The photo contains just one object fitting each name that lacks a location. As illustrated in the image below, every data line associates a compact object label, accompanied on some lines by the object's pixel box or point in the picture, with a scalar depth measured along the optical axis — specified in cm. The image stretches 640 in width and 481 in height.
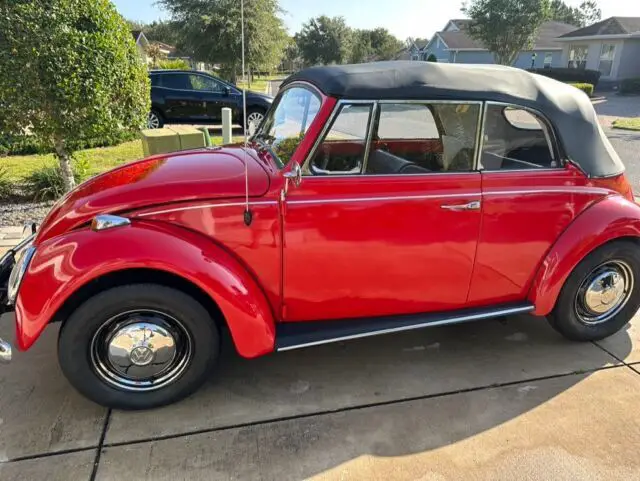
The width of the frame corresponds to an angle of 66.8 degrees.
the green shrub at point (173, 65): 2597
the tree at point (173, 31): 2253
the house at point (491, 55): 3719
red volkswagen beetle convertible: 254
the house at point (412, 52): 4600
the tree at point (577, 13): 7209
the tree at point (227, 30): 2125
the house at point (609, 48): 2956
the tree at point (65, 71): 476
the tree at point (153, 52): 3538
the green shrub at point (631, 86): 2659
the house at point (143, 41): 3520
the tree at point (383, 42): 5666
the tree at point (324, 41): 5109
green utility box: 593
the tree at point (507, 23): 2877
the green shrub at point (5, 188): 641
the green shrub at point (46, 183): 635
